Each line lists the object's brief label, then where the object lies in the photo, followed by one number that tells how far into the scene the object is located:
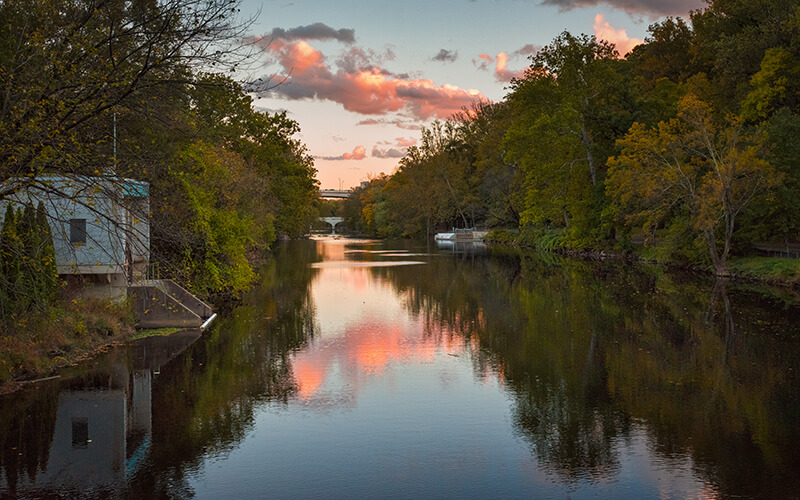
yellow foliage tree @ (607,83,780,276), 34.72
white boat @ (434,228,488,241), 96.34
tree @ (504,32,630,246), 52.12
